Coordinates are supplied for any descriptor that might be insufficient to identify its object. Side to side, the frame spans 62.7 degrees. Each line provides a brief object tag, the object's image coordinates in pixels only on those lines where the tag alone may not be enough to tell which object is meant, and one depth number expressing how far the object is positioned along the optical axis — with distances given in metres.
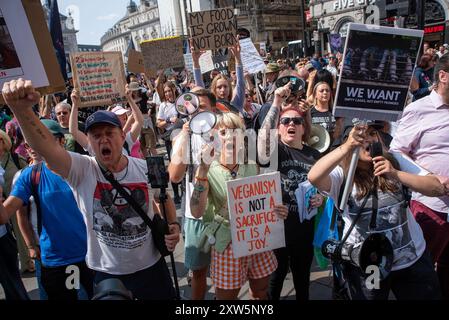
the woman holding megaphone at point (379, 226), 2.08
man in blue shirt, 2.55
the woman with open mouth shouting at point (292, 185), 2.82
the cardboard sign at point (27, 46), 2.08
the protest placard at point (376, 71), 2.13
